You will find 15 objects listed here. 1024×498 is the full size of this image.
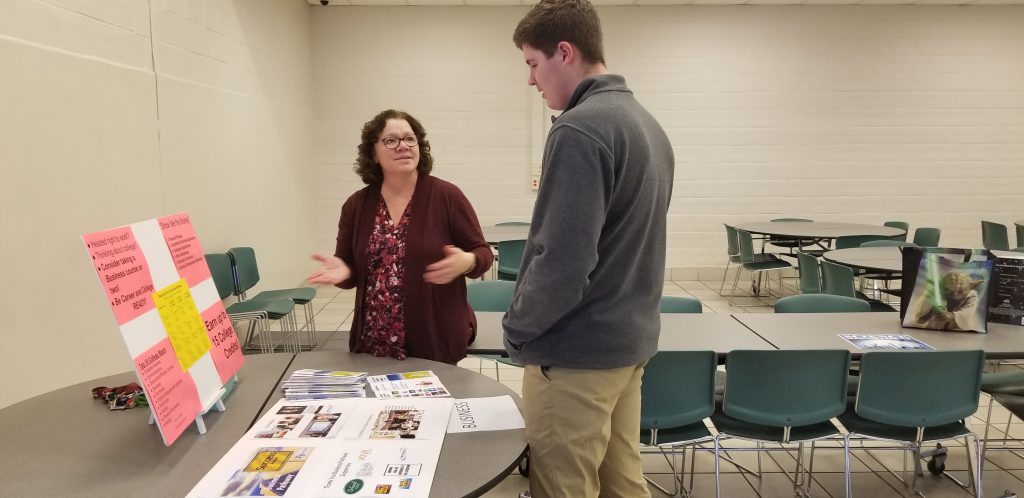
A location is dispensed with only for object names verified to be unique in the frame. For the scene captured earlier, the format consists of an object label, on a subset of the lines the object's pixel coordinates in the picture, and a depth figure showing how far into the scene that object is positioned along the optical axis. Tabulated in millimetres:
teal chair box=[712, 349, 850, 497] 2484
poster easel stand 1528
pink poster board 1337
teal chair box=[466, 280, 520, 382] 3725
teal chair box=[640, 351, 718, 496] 2457
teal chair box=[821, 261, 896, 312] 4363
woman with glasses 2158
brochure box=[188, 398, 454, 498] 1263
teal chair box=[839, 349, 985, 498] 2488
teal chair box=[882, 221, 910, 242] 7294
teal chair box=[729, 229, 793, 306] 6566
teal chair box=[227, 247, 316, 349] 4879
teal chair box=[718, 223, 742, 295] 6879
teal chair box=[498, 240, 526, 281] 5590
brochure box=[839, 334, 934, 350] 2711
